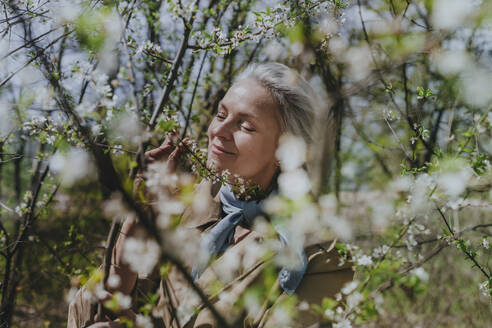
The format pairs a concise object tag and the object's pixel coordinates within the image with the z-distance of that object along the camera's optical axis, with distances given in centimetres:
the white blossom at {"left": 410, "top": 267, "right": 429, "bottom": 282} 74
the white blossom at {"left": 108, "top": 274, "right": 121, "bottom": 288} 86
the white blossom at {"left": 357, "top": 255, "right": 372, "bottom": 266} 82
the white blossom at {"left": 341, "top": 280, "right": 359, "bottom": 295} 79
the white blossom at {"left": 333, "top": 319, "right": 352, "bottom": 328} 77
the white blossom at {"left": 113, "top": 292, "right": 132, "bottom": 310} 81
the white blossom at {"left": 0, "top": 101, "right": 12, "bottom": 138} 101
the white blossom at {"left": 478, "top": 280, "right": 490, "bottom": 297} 96
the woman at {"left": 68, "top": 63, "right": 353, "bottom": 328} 91
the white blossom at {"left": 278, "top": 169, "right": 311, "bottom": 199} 73
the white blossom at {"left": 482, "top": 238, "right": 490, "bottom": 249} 94
